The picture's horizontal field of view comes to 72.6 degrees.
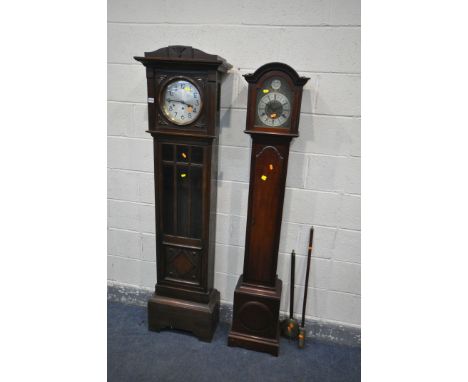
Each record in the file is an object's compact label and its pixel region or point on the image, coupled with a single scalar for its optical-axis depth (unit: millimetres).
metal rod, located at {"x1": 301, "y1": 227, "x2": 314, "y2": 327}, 2002
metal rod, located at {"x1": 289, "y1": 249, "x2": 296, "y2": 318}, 2045
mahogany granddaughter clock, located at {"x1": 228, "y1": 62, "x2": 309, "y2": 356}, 1661
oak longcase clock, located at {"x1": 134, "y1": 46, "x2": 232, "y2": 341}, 1721
